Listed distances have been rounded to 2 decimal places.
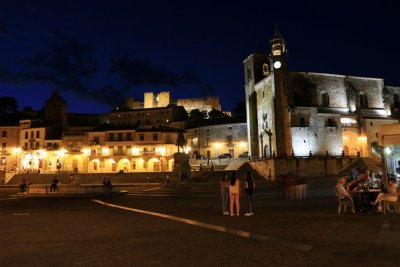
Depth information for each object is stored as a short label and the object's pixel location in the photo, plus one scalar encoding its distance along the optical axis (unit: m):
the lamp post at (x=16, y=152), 67.06
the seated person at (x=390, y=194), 12.38
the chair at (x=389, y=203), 12.46
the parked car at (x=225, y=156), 58.96
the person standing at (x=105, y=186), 27.38
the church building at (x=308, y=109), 51.41
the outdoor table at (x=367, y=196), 13.29
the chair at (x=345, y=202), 12.84
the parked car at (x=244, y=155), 58.34
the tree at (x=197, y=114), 88.75
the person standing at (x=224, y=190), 14.16
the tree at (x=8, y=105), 91.75
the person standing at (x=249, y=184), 13.88
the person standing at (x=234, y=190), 13.41
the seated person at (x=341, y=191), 12.95
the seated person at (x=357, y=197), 13.39
